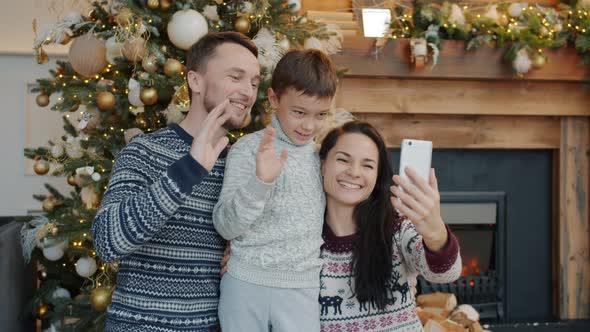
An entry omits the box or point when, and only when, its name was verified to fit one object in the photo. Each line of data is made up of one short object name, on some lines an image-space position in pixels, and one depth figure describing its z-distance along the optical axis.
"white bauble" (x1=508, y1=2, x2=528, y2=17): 3.19
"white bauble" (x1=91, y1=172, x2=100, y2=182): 2.24
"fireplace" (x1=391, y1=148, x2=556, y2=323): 3.33
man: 1.26
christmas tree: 2.21
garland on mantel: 3.07
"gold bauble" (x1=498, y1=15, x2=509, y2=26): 3.15
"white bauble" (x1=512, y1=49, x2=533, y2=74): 3.07
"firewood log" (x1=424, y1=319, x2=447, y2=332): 2.59
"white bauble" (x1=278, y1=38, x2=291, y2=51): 2.32
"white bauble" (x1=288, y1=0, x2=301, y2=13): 2.52
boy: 1.40
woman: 1.50
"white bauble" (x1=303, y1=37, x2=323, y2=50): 2.46
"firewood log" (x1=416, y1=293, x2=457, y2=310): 2.95
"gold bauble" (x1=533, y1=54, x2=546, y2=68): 3.09
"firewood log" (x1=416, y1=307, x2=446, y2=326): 2.73
